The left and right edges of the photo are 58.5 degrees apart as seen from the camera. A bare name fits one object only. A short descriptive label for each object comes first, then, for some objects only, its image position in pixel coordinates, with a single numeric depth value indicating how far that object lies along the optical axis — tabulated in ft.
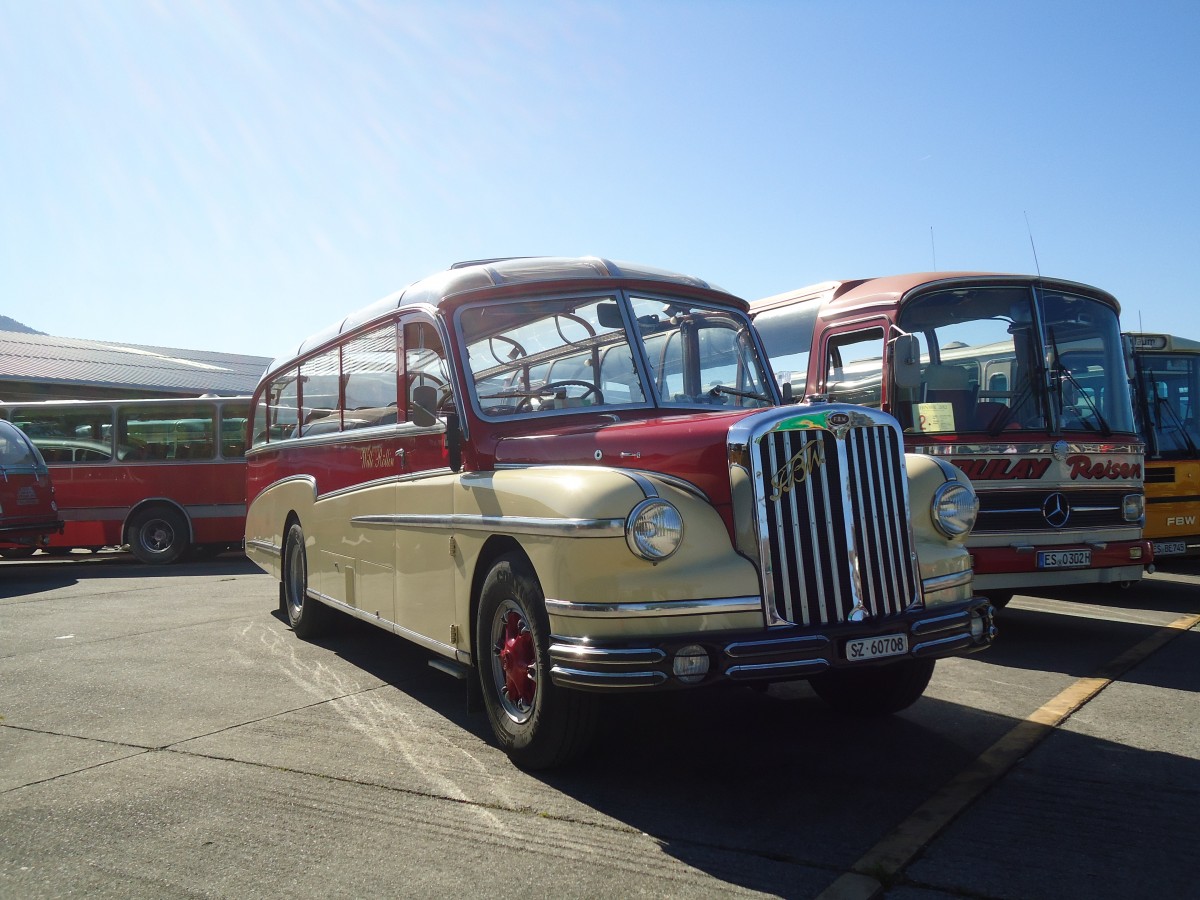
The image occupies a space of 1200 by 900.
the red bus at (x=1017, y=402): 26.37
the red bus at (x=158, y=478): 57.52
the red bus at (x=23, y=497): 46.52
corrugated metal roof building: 89.40
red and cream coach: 14.16
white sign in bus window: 27.55
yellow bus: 36.99
